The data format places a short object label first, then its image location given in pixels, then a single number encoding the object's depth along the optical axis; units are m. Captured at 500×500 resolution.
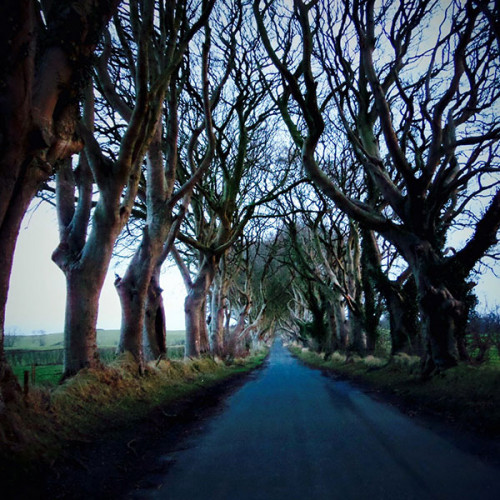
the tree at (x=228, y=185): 11.77
